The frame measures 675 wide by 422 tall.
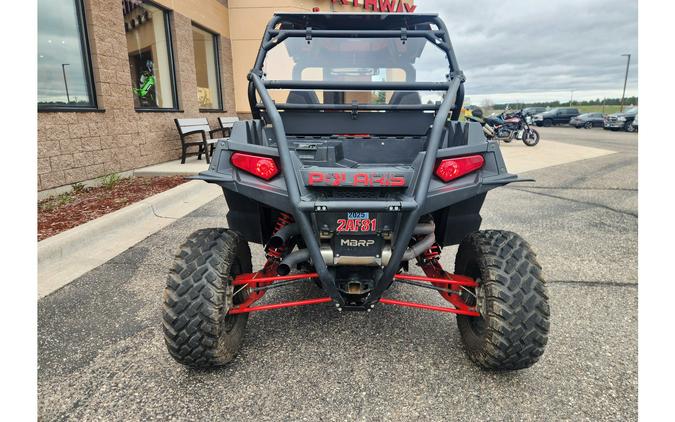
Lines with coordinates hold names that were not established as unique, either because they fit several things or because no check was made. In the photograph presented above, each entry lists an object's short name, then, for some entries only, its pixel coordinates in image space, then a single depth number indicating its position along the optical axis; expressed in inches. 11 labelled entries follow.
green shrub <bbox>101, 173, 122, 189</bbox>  255.4
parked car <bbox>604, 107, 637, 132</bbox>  1095.6
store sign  569.5
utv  78.0
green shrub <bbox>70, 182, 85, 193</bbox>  236.5
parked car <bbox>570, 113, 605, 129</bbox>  1320.5
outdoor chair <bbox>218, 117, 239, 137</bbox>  406.9
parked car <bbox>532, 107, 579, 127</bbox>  1478.0
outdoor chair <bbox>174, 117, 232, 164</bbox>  331.6
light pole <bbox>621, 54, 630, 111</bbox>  2118.6
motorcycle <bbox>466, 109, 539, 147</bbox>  660.1
